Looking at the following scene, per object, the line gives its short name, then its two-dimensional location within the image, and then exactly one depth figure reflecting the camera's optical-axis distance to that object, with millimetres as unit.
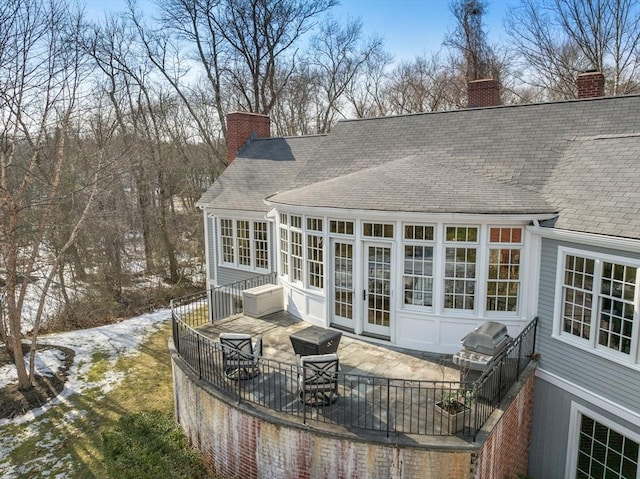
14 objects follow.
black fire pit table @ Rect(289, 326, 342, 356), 8086
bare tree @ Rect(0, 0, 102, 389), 11492
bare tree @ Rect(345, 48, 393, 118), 34500
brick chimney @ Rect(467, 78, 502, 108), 14297
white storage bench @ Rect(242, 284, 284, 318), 11633
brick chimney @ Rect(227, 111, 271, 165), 18828
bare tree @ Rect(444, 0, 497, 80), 27859
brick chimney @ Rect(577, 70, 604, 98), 12688
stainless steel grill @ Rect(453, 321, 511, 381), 7348
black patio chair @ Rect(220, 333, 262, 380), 7892
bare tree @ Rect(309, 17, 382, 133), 33281
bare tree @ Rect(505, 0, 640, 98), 22797
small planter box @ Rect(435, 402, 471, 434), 6293
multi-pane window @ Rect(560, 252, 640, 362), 7012
